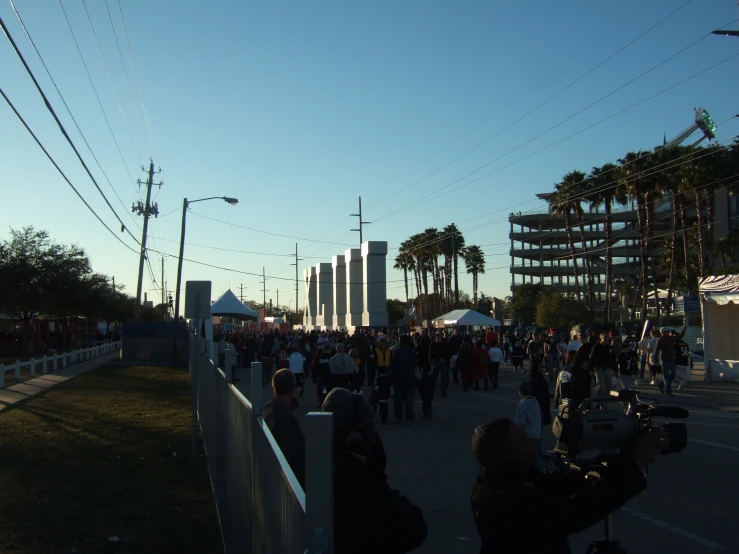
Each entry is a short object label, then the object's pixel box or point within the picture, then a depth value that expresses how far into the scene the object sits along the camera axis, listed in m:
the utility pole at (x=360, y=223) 64.44
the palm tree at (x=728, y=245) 57.03
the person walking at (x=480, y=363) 22.23
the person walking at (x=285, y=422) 4.57
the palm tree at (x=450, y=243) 78.59
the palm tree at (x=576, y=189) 50.62
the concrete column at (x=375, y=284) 55.66
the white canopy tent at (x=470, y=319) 39.59
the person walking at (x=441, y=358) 20.09
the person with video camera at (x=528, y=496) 2.76
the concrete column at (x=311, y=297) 80.75
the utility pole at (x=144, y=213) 44.28
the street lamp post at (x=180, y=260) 34.03
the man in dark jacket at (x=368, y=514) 2.72
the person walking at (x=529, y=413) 8.73
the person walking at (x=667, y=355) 19.23
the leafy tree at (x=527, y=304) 77.88
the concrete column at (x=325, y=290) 74.25
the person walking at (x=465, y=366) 21.85
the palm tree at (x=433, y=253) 82.56
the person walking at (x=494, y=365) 22.89
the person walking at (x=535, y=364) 10.42
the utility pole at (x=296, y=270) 103.99
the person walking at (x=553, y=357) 25.61
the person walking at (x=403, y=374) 14.84
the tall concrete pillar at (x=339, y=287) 67.31
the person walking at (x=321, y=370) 15.80
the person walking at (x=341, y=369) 14.60
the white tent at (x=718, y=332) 22.94
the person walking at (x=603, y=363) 15.95
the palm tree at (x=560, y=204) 52.69
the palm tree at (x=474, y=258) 88.19
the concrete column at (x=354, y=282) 62.94
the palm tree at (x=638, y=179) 42.50
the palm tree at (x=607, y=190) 46.08
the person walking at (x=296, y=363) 18.52
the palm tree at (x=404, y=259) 87.50
